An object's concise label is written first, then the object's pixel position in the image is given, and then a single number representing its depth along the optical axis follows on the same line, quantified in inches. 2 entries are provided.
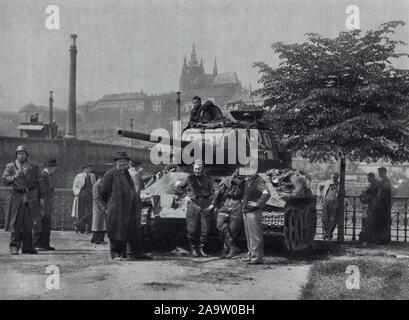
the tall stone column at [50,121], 1845.6
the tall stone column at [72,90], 1266.0
